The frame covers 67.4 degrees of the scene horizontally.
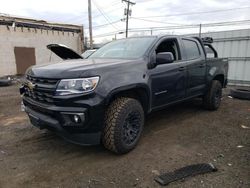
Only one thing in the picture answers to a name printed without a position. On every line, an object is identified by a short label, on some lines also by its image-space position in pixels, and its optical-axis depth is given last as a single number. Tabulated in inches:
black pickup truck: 96.8
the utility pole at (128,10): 946.7
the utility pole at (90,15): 663.1
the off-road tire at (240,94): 236.7
